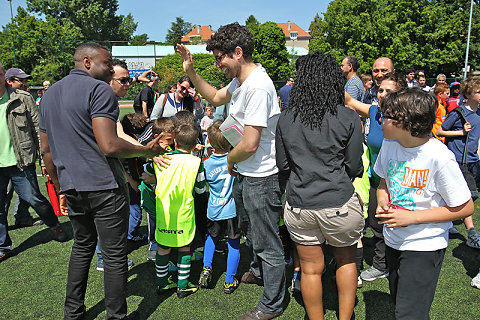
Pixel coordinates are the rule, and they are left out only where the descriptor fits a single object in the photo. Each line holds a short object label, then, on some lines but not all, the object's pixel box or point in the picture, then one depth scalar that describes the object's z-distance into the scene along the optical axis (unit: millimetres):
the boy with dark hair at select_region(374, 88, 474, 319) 1871
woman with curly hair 2227
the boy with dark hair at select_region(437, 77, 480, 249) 4023
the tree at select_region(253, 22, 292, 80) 48500
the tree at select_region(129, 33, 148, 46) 93938
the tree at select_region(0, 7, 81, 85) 15508
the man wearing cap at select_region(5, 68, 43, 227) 5141
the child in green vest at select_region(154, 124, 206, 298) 3141
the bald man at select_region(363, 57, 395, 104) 4059
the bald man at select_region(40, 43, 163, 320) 2375
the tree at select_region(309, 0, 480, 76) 33656
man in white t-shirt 2430
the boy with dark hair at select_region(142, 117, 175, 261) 3432
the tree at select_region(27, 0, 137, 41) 48625
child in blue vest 3379
